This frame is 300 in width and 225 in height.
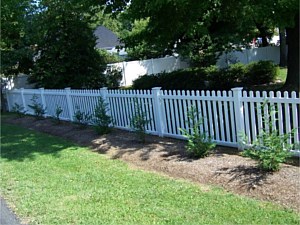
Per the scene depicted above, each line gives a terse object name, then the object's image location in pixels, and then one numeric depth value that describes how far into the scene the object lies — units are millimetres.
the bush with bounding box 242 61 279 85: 15828
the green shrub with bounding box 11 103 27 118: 14141
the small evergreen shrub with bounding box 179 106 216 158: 5961
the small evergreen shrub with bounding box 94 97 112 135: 8719
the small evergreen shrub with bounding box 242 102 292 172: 4852
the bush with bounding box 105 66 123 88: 18781
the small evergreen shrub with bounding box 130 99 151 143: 7559
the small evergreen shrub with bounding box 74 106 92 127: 10004
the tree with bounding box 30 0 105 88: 15148
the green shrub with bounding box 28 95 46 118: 12516
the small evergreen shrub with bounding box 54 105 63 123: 11134
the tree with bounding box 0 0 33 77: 15195
